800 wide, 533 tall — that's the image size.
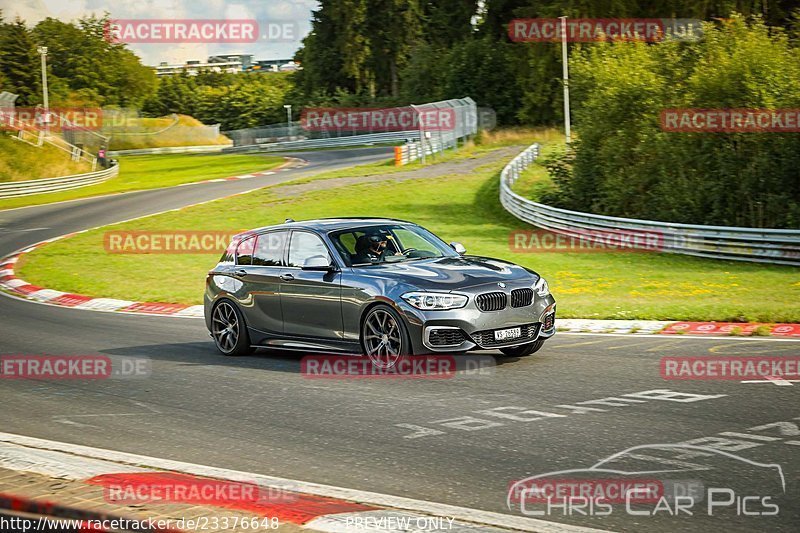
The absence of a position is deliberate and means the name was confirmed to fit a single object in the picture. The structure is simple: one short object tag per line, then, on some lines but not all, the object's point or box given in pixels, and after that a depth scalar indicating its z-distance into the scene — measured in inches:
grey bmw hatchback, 424.5
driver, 467.2
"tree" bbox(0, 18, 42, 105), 4284.0
